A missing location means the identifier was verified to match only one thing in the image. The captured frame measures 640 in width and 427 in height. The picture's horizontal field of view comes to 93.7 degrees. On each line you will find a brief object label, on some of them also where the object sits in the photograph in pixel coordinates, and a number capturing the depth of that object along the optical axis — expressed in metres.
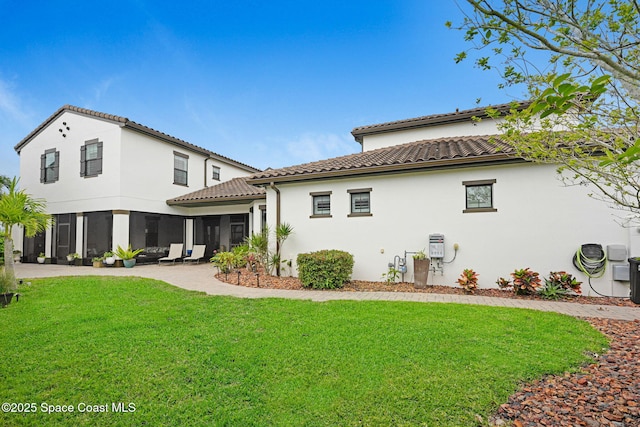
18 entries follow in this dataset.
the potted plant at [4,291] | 6.31
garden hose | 7.14
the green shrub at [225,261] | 10.70
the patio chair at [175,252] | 14.85
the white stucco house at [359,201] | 7.63
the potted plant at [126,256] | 13.16
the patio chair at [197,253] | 14.78
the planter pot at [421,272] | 8.16
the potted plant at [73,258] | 14.19
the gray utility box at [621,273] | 6.99
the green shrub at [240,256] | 10.97
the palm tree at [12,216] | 7.82
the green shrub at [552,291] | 7.04
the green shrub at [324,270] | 8.38
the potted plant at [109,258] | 13.25
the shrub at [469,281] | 7.62
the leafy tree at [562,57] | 2.32
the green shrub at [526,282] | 7.21
